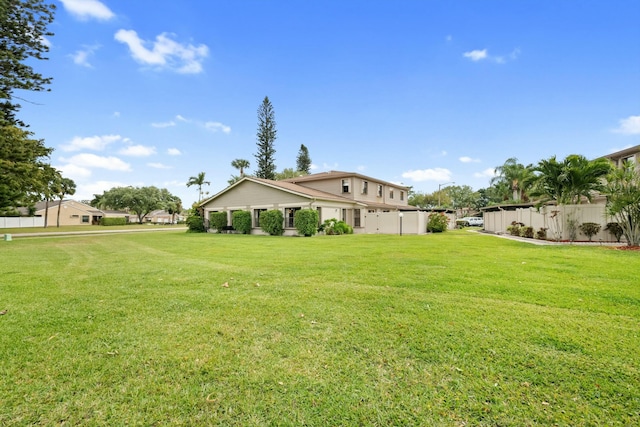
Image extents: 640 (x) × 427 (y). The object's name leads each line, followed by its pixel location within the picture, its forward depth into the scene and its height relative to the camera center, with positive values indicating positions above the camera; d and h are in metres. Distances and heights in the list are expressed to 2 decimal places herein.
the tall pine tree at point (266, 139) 41.41 +11.95
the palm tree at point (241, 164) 49.59 +10.12
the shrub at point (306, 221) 18.91 +0.25
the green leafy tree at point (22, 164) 16.25 +3.35
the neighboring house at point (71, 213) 54.44 +1.66
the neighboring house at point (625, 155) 20.44 +5.52
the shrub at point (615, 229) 13.80 +0.02
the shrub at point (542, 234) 15.81 -0.29
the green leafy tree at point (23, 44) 16.44 +10.29
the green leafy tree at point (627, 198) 11.09 +1.19
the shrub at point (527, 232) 17.22 -0.22
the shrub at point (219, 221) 24.17 +0.23
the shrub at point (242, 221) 22.77 +0.23
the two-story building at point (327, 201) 21.05 +1.84
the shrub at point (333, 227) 20.53 -0.11
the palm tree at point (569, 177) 13.49 +2.46
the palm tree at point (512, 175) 40.66 +7.56
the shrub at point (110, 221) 55.78 +0.20
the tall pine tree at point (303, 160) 57.31 +12.66
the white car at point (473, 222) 39.55 +0.74
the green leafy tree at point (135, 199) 62.09 +4.97
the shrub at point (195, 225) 25.80 -0.14
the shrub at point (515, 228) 18.73 +0.00
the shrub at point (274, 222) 20.64 +0.18
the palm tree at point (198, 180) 59.00 +8.64
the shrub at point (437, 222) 22.41 +0.37
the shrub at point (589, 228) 14.21 +0.05
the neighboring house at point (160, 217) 81.44 +1.63
